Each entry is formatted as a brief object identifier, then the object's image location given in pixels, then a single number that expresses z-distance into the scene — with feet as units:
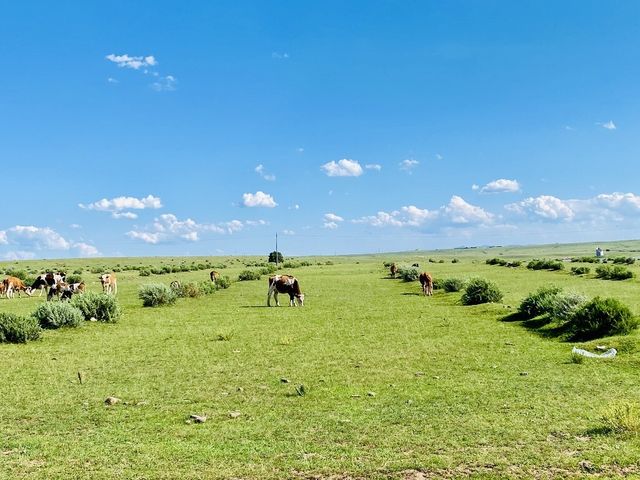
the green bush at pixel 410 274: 157.79
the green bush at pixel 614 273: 135.85
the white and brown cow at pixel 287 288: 95.14
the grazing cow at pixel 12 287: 120.26
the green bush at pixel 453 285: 116.81
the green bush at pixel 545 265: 187.61
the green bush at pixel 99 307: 76.95
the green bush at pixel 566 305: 63.41
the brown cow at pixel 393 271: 177.01
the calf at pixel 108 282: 124.37
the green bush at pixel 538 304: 69.14
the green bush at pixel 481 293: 91.30
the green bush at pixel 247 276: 176.55
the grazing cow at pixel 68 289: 97.49
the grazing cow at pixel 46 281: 120.57
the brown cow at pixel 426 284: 114.68
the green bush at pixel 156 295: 98.84
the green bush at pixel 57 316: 69.67
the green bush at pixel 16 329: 59.98
